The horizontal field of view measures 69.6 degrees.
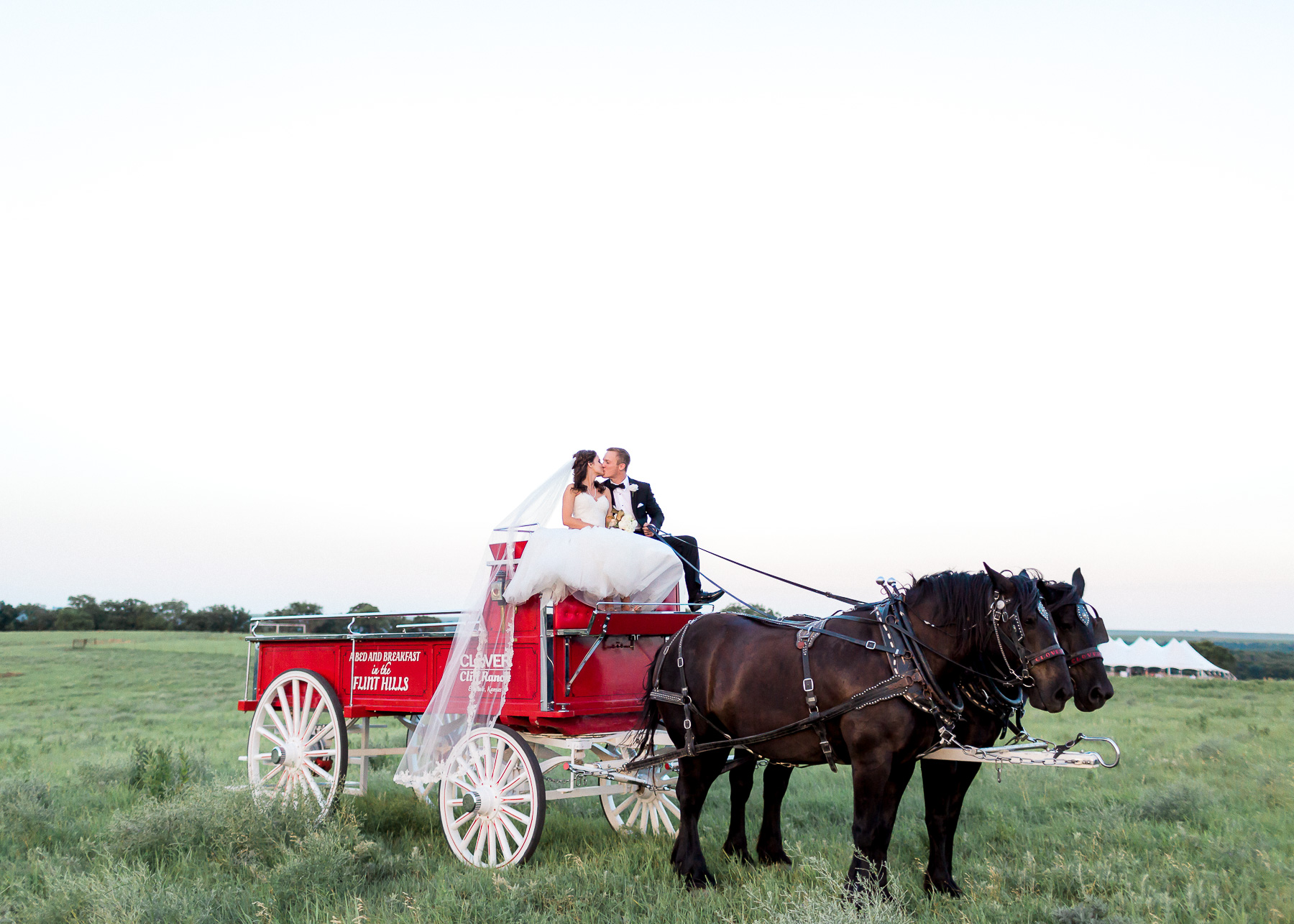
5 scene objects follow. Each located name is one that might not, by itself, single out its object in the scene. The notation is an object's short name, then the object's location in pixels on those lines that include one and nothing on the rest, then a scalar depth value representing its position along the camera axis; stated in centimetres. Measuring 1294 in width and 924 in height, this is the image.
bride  667
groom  782
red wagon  668
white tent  4391
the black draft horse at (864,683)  532
